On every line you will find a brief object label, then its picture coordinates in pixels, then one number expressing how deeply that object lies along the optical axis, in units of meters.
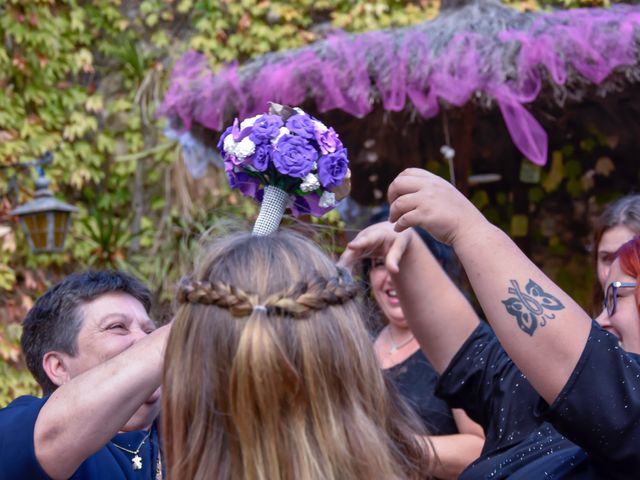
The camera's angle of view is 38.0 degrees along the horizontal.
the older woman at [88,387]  1.64
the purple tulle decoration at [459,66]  3.81
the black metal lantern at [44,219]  5.21
